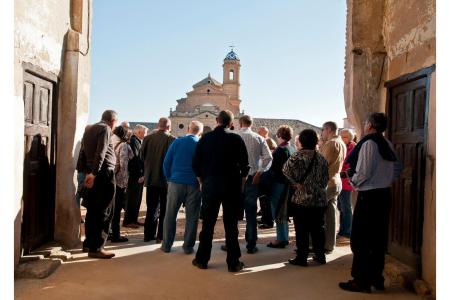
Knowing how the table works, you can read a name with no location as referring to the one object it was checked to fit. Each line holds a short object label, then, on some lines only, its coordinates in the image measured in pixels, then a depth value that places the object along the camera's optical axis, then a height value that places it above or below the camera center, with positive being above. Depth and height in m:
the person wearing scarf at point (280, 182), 6.57 -0.55
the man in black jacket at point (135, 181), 7.72 -0.67
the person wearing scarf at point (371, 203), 4.60 -0.58
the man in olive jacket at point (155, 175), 6.91 -0.49
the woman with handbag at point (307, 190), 5.57 -0.54
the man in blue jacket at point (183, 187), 6.09 -0.59
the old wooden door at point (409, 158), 4.81 -0.12
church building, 67.25 +6.36
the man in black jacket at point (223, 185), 5.39 -0.49
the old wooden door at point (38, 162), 5.15 -0.26
